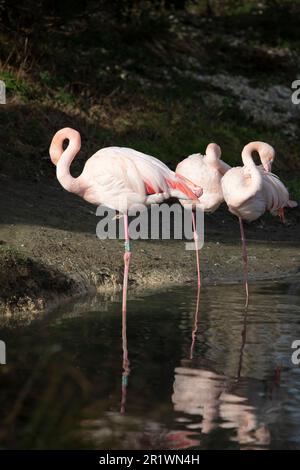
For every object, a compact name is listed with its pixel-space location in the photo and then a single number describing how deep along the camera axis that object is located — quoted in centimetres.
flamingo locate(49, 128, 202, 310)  1752
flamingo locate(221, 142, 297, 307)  1919
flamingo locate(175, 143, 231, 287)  2047
